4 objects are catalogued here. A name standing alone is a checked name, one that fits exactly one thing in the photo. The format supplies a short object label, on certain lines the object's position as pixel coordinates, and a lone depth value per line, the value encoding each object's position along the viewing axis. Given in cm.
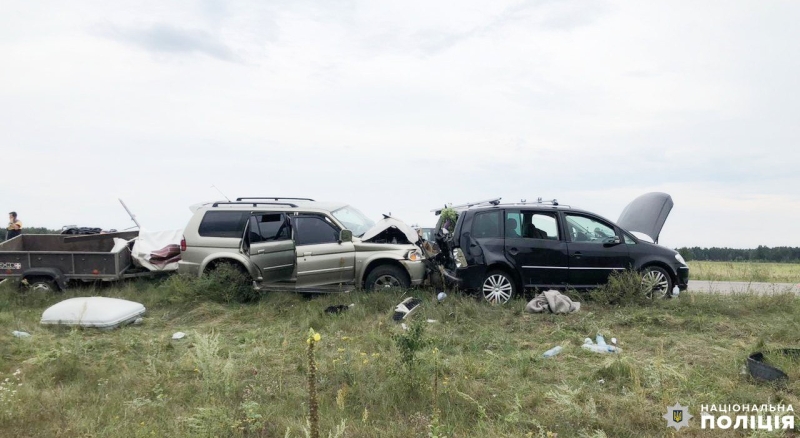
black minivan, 976
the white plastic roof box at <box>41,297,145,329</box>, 841
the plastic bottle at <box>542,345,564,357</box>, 663
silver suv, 1023
